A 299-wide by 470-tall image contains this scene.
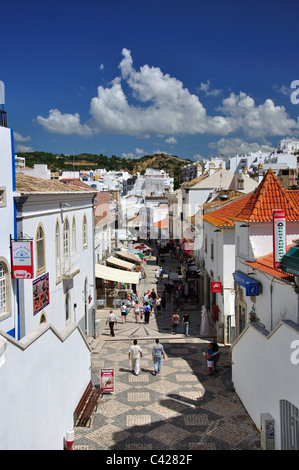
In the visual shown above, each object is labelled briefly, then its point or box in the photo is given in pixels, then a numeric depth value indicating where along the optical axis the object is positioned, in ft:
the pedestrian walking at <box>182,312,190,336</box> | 69.21
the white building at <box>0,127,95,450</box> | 23.25
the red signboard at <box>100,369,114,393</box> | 44.06
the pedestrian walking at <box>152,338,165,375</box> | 49.70
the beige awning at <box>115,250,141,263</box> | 124.47
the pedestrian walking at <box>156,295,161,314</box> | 87.52
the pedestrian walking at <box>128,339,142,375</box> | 49.39
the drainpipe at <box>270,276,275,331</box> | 40.65
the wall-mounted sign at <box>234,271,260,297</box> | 44.45
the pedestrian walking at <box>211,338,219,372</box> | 50.15
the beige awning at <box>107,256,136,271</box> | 108.30
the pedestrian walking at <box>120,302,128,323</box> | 78.43
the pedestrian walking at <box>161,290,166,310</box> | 89.68
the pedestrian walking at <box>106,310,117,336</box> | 68.54
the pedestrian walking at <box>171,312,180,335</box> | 69.41
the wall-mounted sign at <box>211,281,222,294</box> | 70.74
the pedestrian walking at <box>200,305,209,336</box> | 68.80
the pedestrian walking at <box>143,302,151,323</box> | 78.07
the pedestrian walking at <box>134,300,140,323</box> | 80.07
